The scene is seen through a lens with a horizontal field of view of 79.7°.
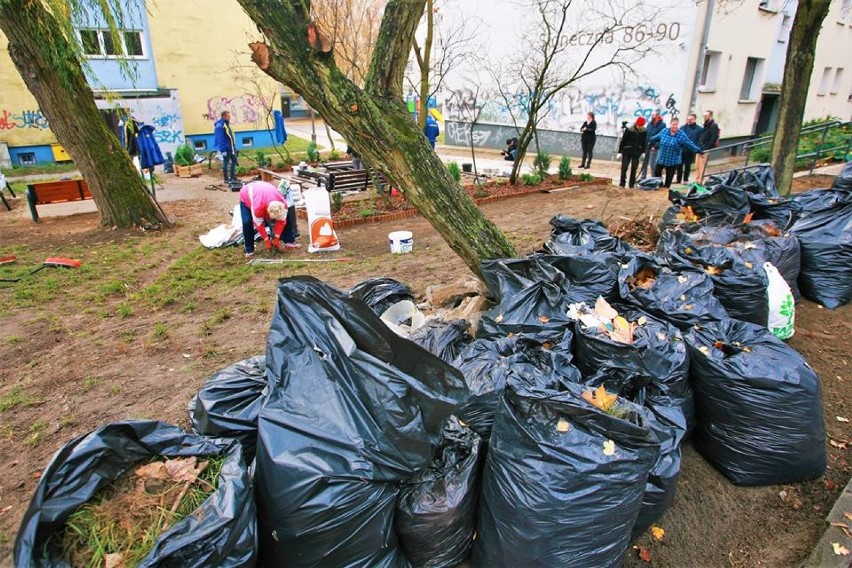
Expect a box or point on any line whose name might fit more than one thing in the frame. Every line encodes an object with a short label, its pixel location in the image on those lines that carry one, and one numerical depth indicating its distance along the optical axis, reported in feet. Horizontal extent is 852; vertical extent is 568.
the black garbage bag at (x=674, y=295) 9.71
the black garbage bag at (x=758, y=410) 7.80
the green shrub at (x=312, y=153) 47.97
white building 43.55
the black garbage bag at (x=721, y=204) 15.26
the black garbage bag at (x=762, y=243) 12.48
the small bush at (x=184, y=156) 45.65
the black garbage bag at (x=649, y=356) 7.93
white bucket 20.45
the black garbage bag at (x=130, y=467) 4.73
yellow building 49.96
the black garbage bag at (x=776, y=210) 15.00
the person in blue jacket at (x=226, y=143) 37.22
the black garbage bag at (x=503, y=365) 7.52
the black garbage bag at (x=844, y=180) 17.94
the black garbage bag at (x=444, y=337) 8.91
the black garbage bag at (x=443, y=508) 6.32
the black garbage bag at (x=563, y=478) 5.83
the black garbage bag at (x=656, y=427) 7.07
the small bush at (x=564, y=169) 34.58
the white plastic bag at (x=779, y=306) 11.34
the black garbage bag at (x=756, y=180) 16.98
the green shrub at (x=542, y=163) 35.51
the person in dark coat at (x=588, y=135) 41.14
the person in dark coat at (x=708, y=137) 35.94
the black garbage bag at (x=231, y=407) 6.82
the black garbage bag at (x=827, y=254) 13.61
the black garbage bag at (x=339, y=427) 5.60
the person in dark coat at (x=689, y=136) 33.24
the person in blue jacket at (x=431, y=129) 37.40
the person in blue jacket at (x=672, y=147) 30.40
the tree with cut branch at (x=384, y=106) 8.79
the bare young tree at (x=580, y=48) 45.27
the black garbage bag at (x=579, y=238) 12.38
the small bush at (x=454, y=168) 30.68
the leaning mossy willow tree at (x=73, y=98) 20.74
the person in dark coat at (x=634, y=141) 32.27
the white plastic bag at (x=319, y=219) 21.08
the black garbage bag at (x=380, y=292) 11.02
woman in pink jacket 19.89
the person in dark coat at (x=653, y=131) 33.91
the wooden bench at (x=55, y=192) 26.76
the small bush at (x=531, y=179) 34.19
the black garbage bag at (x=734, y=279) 10.68
